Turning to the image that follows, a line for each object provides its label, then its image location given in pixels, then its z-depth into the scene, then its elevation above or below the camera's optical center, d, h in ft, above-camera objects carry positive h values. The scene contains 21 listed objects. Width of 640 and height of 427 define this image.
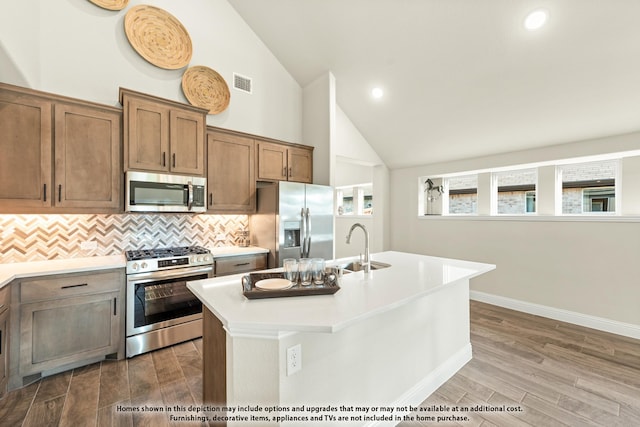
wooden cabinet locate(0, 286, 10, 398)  6.20 -2.93
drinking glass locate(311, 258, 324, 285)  5.27 -1.10
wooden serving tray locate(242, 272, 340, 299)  4.53 -1.32
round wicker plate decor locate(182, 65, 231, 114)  10.94 +5.05
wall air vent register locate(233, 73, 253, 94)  12.36 +5.84
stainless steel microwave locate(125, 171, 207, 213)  8.71 +0.65
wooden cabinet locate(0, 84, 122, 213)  7.29 +1.64
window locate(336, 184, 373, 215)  20.61 +0.94
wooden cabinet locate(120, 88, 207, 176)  8.74 +2.59
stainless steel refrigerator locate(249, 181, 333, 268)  10.71 -0.37
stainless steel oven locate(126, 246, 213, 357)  8.21 -2.71
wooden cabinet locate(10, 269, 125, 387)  6.88 -2.94
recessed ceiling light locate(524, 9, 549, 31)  7.62 +5.45
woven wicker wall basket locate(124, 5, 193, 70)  9.74 +6.46
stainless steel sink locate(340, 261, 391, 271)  7.75 -1.50
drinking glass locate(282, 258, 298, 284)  5.25 -1.10
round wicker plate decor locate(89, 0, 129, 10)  9.14 +6.94
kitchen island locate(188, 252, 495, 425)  4.00 -2.41
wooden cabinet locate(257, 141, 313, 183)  12.10 +2.30
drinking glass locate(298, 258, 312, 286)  5.20 -1.13
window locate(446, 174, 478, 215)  14.28 +0.99
